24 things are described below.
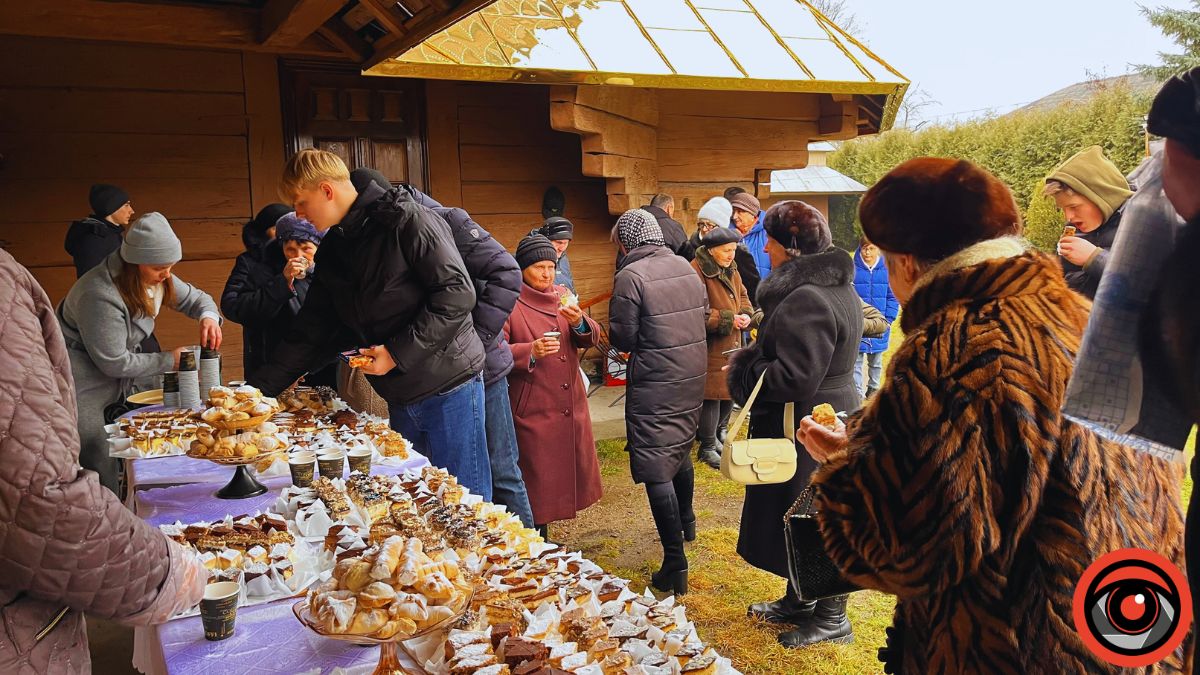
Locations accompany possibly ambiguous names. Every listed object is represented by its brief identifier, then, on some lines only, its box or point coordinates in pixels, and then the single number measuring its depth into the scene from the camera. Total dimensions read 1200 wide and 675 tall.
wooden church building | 5.34
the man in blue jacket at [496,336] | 4.00
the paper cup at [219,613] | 1.76
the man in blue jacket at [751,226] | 6.90
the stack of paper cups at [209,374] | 3.96
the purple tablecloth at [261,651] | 1.66
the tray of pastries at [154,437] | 3.18
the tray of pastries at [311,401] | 3.71
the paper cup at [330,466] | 2.70
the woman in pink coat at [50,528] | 1.25
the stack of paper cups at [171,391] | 3.83
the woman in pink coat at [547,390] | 4.35
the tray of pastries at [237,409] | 2.65
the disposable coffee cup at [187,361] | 3.83
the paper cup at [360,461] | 2.74
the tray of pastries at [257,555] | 1.97
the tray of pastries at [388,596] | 1.48
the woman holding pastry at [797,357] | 3.50
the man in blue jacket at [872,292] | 7.11
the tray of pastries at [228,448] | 2.63
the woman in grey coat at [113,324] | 3.83
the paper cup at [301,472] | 2.67
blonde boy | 3.36
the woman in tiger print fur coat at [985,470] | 1.58
